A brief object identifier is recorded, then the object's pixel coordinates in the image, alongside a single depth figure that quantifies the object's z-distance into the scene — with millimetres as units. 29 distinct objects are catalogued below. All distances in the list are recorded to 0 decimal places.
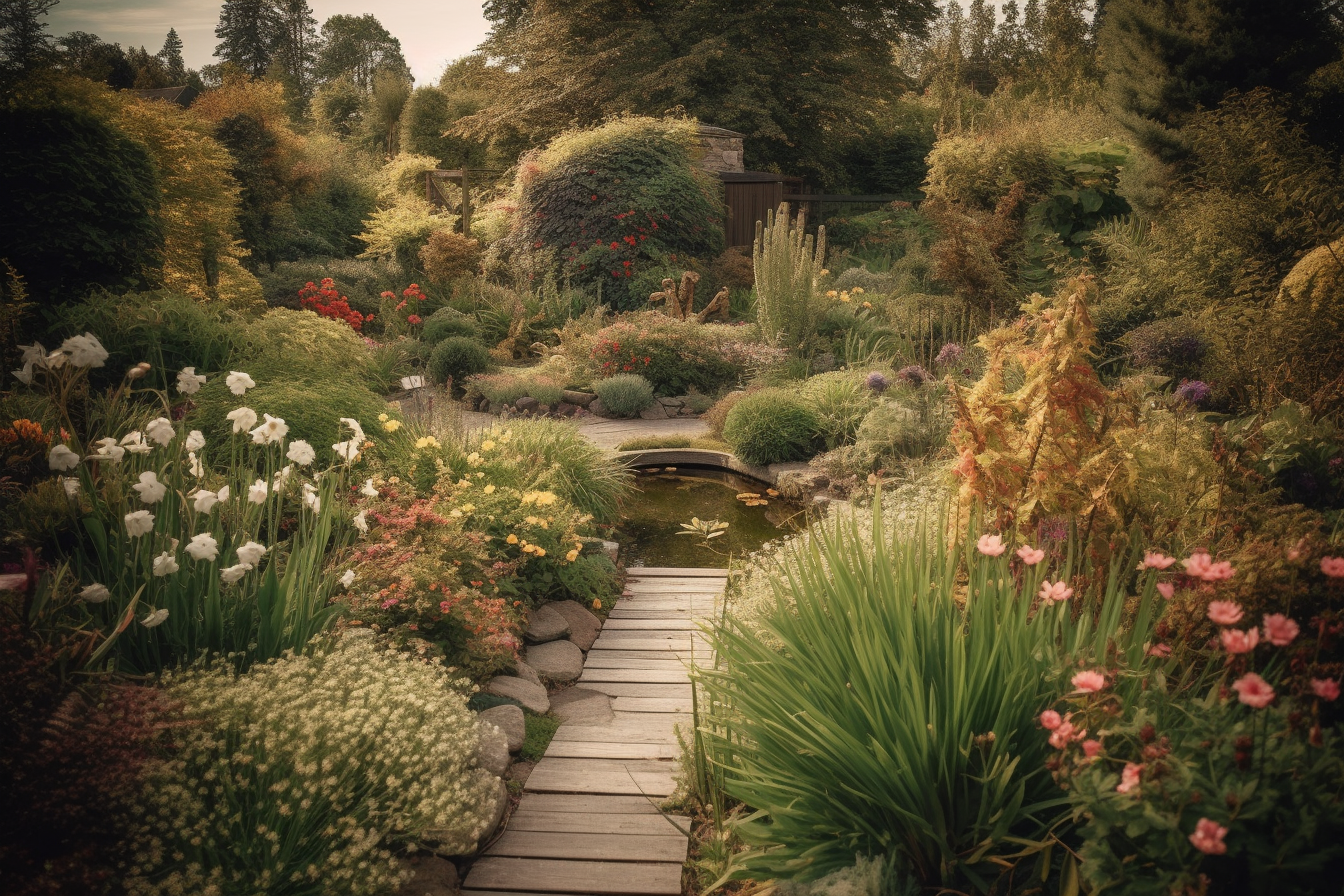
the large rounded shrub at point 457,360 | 10242
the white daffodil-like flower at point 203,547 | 2416
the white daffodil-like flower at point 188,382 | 2910
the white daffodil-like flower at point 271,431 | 2984
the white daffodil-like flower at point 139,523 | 2418
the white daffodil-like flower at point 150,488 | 2490
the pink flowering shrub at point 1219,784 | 1480
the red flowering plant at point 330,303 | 10625
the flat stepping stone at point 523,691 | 3605
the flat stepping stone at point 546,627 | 4258
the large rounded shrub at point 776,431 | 7363
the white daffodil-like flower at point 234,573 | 2535
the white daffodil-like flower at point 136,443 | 2758
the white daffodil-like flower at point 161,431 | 2662
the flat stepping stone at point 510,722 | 3260
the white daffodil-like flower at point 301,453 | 3029
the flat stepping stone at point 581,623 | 4398
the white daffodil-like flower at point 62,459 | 2469
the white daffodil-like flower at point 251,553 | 2510
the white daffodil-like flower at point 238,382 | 2891
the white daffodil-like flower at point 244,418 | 2877
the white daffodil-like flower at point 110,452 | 2494
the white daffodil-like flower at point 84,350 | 2648
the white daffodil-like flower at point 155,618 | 2266
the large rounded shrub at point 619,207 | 12750
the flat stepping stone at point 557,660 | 4020
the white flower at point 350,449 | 3398
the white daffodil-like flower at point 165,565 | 2334
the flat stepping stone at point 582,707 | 3605
